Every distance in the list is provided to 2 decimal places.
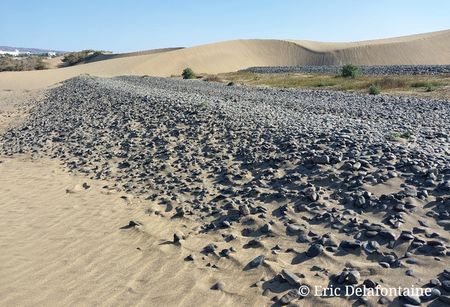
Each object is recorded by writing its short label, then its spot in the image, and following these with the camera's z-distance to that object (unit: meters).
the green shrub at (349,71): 33.09
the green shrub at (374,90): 20.36
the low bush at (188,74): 41.78
